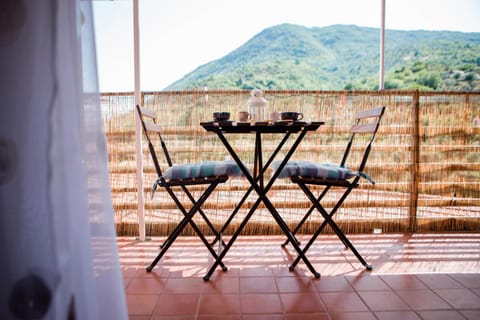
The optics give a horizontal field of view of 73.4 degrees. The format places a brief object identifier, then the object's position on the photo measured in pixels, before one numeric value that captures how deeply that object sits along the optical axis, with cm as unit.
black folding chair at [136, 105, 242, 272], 193
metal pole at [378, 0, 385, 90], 269
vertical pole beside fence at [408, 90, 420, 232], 268
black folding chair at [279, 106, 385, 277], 198
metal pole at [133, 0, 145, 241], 253
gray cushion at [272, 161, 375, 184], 198
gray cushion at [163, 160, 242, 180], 193
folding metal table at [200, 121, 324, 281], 187
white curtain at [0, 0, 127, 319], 71
